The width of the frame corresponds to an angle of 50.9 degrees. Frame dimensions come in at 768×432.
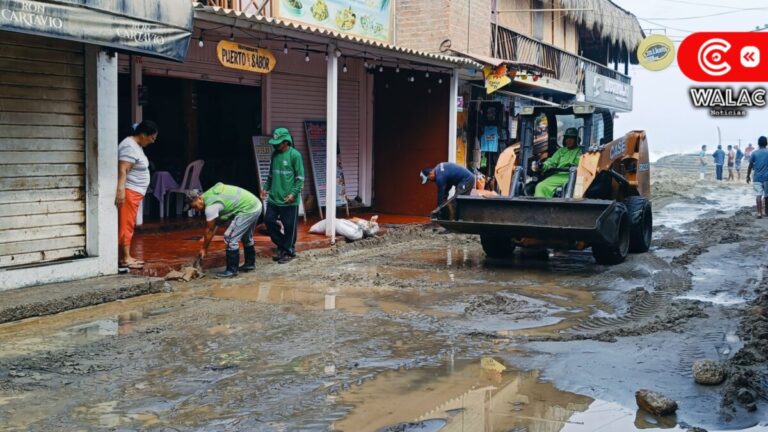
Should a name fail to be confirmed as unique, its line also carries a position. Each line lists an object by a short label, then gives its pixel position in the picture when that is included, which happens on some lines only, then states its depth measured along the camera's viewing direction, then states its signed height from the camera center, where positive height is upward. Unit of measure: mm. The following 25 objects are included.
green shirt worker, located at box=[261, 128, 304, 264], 10758 -423
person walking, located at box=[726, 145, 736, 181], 38162 +176
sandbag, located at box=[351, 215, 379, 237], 13406 -1145
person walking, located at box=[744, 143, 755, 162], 40462 +705
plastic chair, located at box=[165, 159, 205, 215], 14219 -442
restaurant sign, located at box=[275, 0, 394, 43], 14266 +2728
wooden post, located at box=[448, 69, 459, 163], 16188 +899
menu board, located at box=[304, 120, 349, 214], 15984 -25
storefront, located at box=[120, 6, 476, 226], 12977 +977
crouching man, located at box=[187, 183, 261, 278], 9180 -668
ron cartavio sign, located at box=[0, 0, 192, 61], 7227 +1298
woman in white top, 9320 -279
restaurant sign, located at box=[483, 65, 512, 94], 16062 +1651
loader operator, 11609 -13
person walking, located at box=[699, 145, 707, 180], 40341 -63
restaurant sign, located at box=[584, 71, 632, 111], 24653 +2342
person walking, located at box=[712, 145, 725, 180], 36991 +210
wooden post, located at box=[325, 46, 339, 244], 12430 +465
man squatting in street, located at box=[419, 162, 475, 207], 13062 -293
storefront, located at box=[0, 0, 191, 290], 8250 +196
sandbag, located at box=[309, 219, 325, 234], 13164 -1148
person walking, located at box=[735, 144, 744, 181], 38781 +133
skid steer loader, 10109 -552
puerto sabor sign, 10508 +1345
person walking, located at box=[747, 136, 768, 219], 17906 -130
